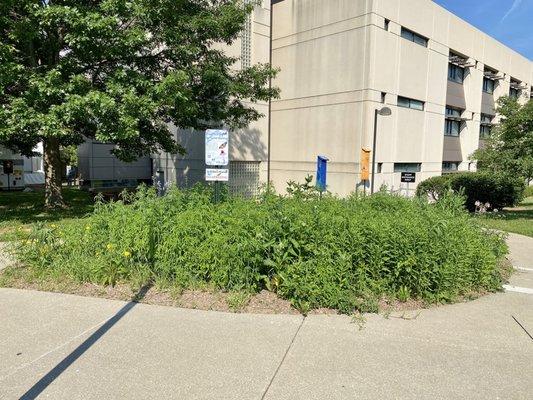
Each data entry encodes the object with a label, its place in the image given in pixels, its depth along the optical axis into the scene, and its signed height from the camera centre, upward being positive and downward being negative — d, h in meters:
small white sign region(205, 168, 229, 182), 7.52 -0.11
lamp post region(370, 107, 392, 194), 13.80 +2.18
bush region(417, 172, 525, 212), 17.16 -0.58
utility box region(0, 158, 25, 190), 24.84 -0.74
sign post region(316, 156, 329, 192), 16.09 +0.09
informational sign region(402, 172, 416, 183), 14.39 -0.13
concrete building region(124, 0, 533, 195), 18.81 +4.23
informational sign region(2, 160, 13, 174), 24.77 -0.21
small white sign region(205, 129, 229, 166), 7.65 +0.43
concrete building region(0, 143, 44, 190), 25.11 -0.74
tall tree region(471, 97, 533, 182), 12.10 +1.16
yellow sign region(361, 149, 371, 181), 18.56 +0.35
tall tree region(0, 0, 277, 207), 8.56 +2.64
